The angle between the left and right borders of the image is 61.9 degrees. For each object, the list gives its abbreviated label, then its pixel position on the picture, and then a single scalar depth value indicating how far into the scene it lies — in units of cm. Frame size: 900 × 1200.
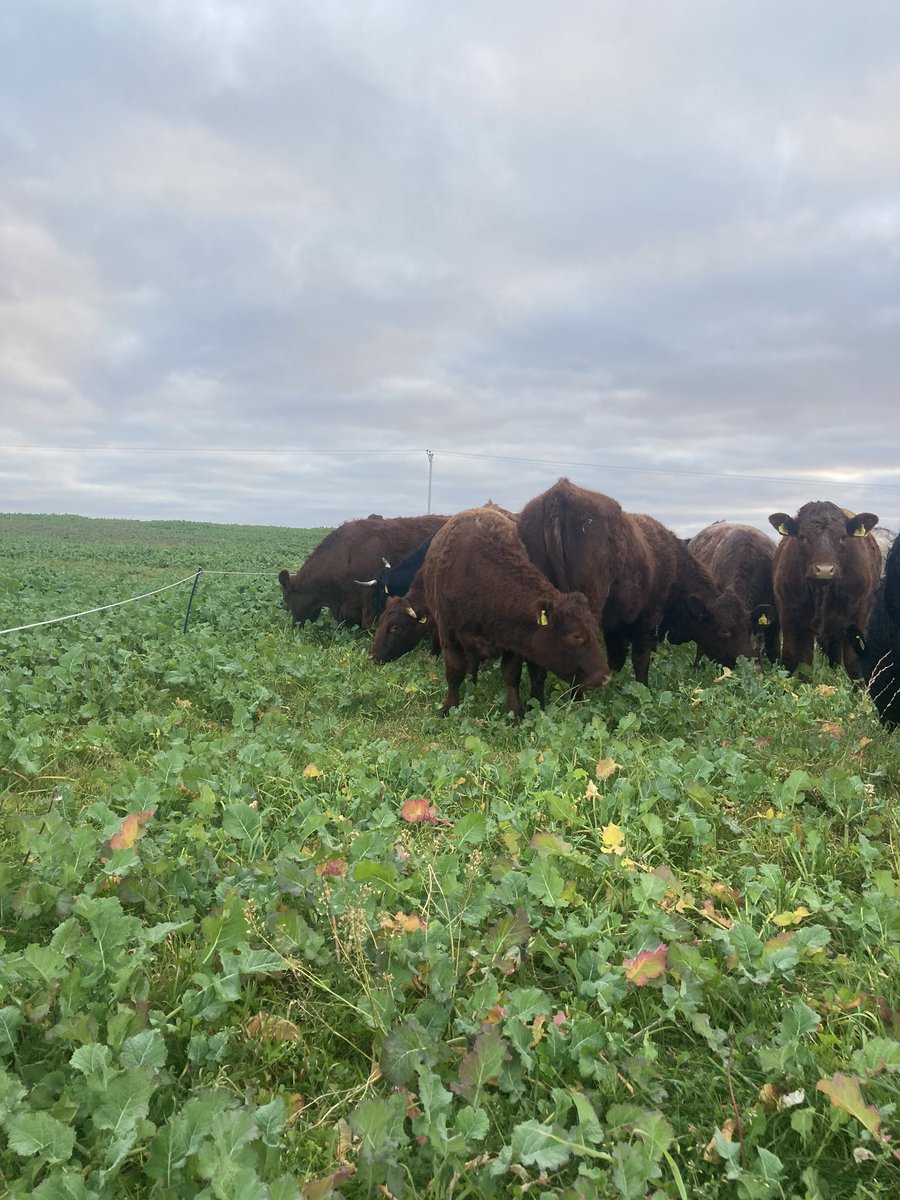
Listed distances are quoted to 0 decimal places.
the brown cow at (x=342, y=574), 1436
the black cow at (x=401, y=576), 1320
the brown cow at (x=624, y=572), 927
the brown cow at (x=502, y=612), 802
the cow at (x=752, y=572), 1255
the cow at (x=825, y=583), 1058
